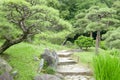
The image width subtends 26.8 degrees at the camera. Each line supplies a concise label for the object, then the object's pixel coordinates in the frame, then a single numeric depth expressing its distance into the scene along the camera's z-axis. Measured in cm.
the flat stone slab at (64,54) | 1123
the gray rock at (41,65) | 732
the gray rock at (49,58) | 804
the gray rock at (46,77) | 676
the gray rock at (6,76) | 597
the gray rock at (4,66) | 621
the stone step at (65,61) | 969
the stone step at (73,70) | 857
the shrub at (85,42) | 1399
